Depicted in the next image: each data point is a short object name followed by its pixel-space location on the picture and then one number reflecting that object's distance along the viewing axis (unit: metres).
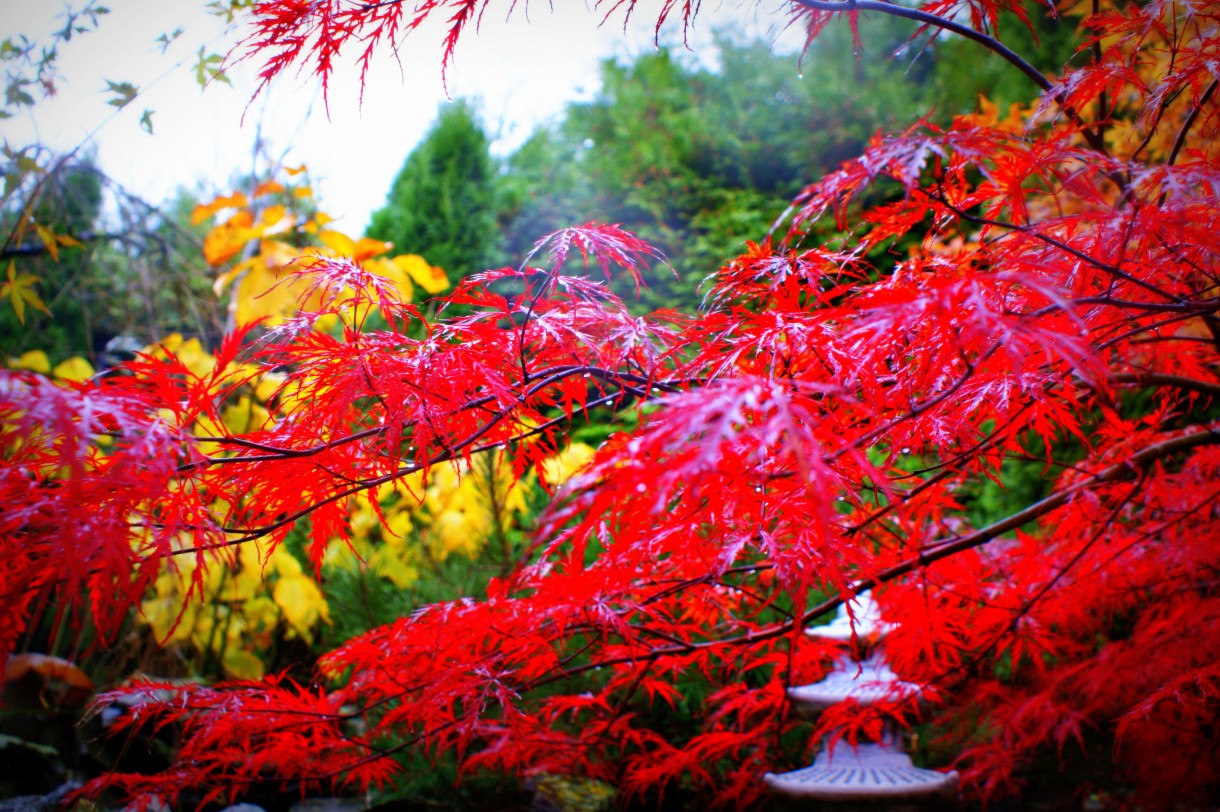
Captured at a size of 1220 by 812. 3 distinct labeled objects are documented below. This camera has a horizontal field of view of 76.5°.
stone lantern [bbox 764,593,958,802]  1.50
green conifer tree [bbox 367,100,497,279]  5.21
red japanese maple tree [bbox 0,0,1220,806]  0.74
